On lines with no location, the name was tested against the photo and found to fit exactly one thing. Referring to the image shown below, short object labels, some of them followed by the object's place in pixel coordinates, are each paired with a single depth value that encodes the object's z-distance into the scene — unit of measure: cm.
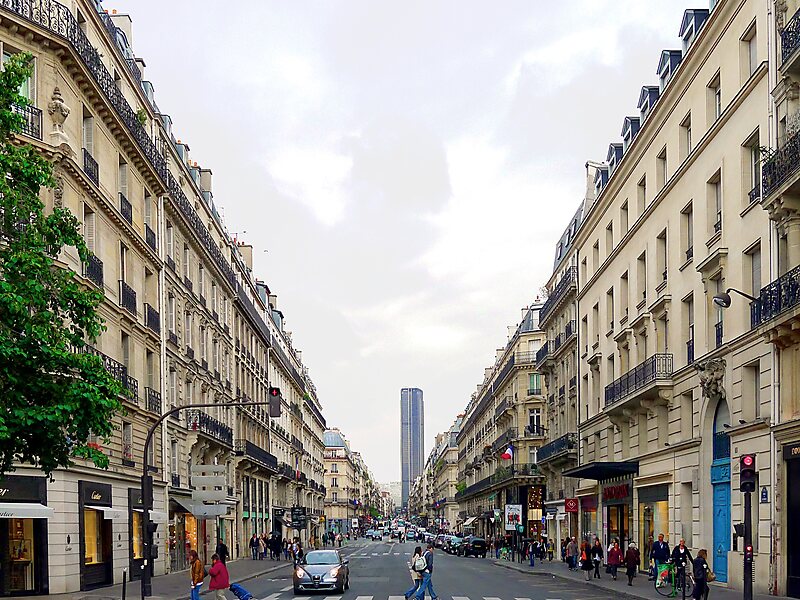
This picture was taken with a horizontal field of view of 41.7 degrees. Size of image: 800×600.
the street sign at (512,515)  6197
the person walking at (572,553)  5138
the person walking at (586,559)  4141
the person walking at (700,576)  2570
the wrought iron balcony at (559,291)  6119
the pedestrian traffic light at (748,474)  2127
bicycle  3052
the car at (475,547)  7575
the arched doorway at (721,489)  3194
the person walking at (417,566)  2817
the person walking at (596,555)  4138
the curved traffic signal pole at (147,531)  2702
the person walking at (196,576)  2484
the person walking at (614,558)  4147
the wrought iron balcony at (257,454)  6377
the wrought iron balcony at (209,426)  4950
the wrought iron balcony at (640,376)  3781
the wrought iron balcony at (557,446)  5939
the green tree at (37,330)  1753
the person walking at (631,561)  3688
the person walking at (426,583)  2789
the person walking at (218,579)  2403
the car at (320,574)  3316
